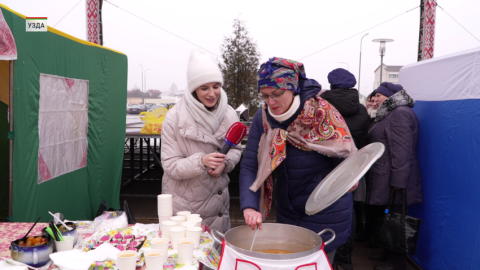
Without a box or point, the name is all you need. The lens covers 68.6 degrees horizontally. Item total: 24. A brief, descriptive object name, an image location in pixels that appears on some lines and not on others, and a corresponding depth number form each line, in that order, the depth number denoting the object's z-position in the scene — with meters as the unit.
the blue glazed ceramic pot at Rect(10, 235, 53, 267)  1.45
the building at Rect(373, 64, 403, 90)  56.09
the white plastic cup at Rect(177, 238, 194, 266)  1.52
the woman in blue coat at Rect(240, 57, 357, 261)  1.79
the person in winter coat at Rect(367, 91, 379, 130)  4.01
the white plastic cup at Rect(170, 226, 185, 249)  1.69
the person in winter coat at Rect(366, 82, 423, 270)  3.33
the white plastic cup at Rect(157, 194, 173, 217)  1.92
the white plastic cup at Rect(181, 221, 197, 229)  1.77
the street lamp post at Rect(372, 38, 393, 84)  11.33
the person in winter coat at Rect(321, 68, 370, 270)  3.52
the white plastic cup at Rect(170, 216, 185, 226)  1.84
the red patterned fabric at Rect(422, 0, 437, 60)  6.50
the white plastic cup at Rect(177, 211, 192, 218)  1.96
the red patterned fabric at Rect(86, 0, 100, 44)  6.50
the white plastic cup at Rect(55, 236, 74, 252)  1.58
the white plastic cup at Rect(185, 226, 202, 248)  1.69
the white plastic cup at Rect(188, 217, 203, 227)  1.82
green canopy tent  2.87
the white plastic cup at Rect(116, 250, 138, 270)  1.39
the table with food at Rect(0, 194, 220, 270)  1.45
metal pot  1.57
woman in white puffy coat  2.31
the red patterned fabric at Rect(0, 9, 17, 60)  2.49
